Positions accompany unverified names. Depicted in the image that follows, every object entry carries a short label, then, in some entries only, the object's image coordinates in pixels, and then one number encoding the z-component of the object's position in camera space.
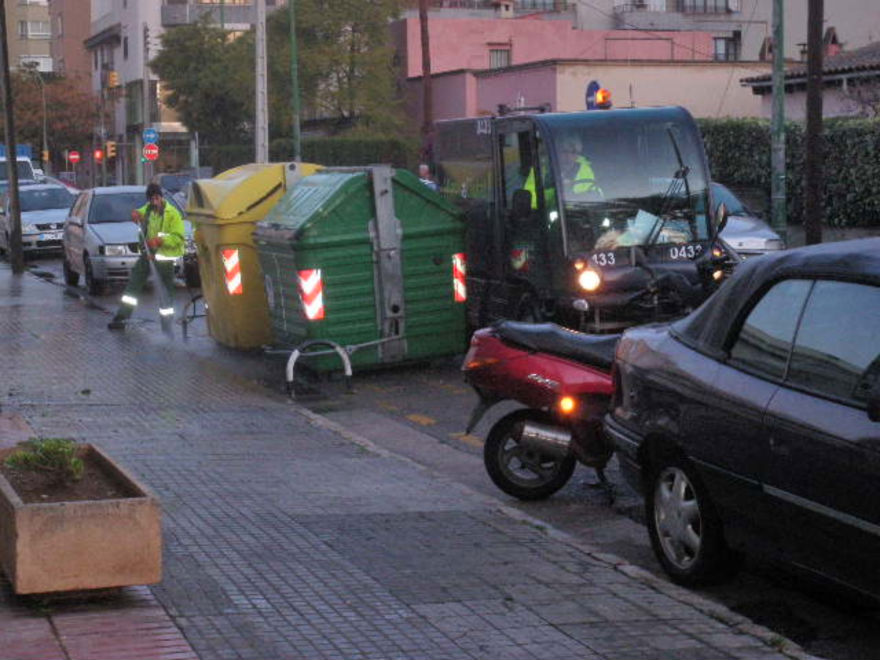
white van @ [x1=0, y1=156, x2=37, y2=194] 47.00
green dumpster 14.70
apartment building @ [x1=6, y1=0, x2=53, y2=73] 132.25
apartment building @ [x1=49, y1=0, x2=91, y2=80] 108.00
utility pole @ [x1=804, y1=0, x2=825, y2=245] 22.02
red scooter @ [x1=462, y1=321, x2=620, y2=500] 9.16
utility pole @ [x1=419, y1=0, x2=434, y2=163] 47.66
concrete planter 6.55
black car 6.20
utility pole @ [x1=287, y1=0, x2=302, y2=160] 45.44
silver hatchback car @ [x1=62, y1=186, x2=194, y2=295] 24.45
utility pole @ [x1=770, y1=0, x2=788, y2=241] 24.33
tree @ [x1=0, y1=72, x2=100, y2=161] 91.69
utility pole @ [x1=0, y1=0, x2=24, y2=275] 30.25
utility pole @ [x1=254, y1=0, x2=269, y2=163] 33.00
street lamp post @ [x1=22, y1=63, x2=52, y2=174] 85.61
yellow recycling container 16.67
